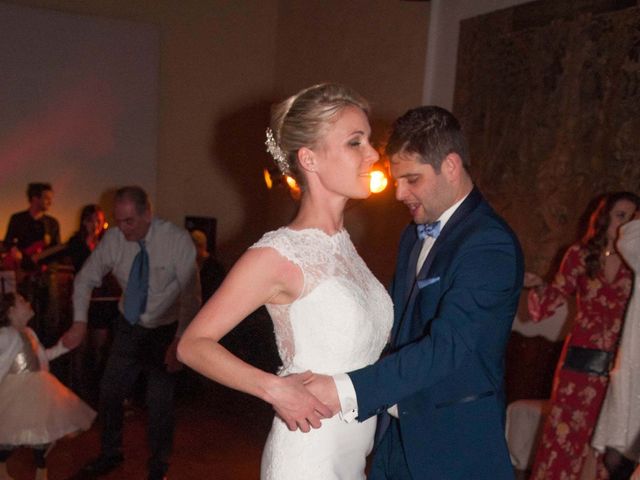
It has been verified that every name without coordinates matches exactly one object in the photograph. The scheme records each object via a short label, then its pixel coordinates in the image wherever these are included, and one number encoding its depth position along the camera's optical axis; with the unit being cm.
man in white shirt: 390
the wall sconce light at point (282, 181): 206
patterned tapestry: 370
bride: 174
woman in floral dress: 338
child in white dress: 344
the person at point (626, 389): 295
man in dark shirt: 645
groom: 181
